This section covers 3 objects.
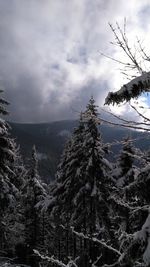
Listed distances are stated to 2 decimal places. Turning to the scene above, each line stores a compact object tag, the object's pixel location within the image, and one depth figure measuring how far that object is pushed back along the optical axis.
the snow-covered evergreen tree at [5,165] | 13.16
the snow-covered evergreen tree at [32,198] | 22.32
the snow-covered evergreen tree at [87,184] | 14.20
